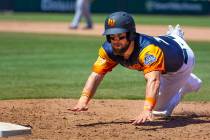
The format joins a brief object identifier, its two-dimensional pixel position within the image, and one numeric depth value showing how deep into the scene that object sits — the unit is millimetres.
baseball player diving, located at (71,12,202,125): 14383
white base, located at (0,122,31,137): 13430
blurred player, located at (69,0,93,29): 51156
